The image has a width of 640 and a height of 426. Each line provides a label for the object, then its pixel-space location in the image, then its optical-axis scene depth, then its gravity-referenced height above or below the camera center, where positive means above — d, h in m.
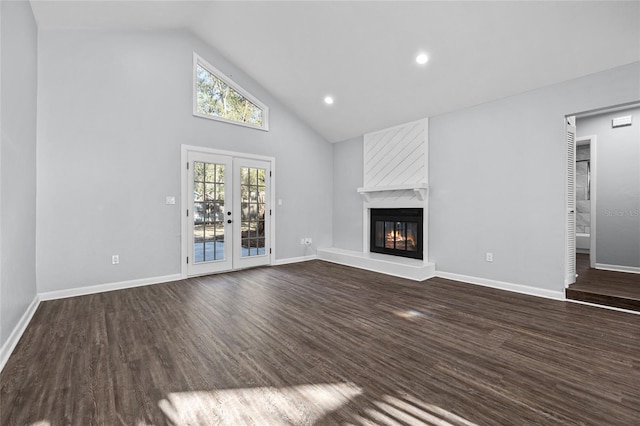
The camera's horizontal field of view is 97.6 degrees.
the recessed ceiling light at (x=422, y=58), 3.58 +2.00
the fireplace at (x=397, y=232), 4.87 -0.36
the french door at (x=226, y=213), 4.50 +0.00
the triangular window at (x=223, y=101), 4.68 +2.02
